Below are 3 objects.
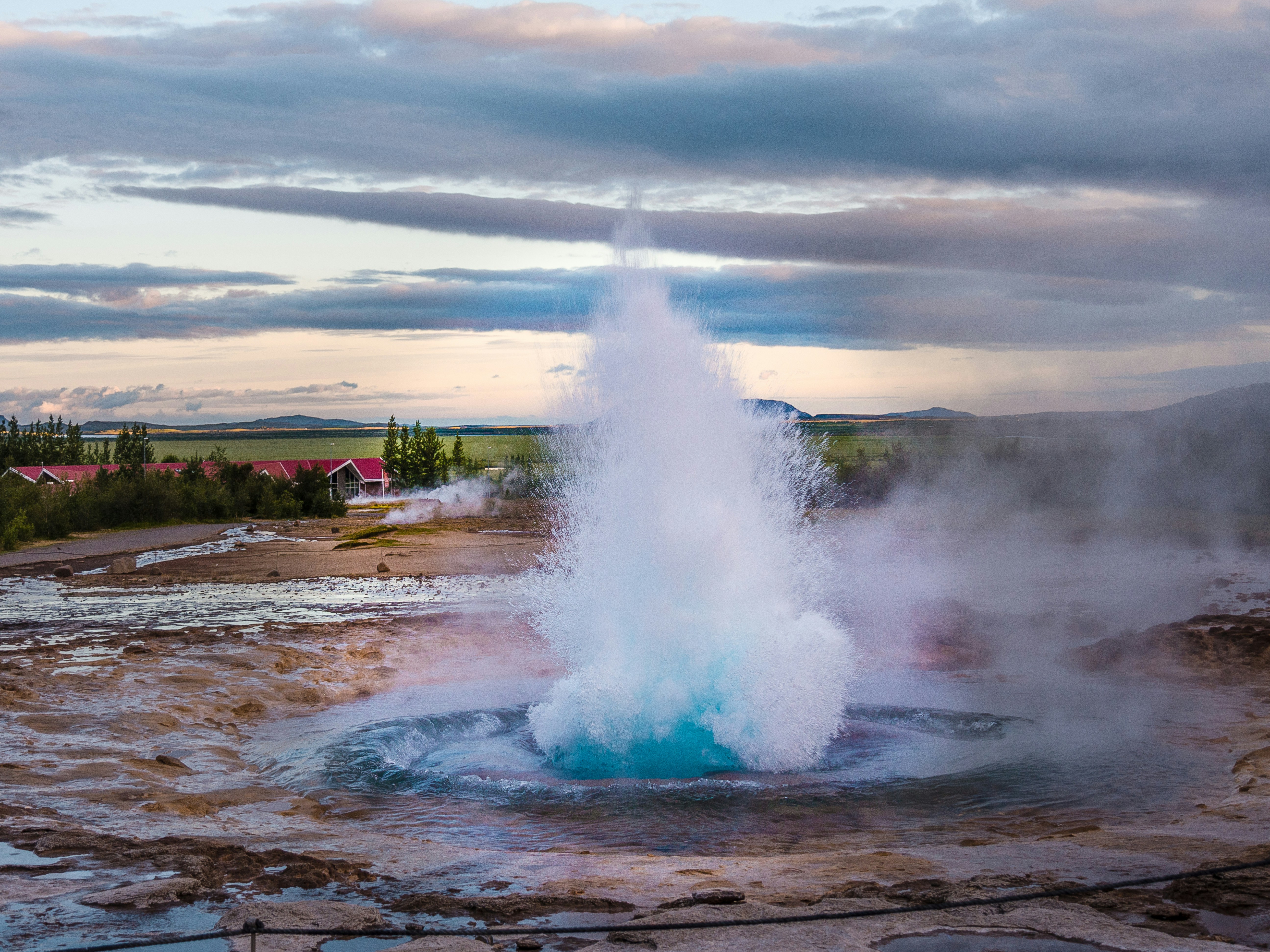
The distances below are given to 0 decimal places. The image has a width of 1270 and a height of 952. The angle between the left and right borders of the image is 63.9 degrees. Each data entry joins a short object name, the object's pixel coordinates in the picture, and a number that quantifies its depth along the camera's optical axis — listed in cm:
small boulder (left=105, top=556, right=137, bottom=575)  2870
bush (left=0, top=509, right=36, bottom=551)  3559
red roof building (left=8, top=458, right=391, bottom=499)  5512
